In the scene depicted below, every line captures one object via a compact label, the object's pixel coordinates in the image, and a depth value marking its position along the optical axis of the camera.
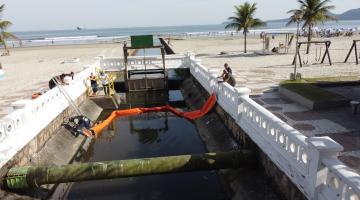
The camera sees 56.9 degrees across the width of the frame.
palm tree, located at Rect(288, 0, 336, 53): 31.41
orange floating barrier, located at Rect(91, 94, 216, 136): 15.48
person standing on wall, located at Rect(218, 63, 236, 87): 15.59
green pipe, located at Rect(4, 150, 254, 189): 9.17
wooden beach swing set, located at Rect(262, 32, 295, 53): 37.05
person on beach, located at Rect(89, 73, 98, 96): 20.58
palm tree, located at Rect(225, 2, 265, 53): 39.41
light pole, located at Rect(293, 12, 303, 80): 22.74
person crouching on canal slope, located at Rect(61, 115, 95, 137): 14.26
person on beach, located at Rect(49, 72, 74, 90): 15.80
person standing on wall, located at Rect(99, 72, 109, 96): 20.56
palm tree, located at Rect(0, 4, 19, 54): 43.85
